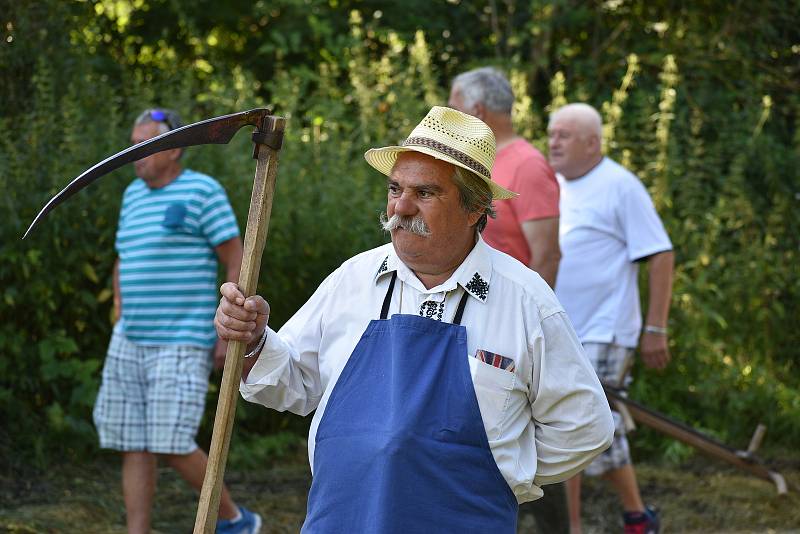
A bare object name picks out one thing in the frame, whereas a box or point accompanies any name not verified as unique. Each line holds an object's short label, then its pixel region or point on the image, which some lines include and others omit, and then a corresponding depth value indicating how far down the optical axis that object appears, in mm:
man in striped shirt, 10242
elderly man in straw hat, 5719
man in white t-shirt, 11328
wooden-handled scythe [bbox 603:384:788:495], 11859
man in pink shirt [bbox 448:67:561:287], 9750
